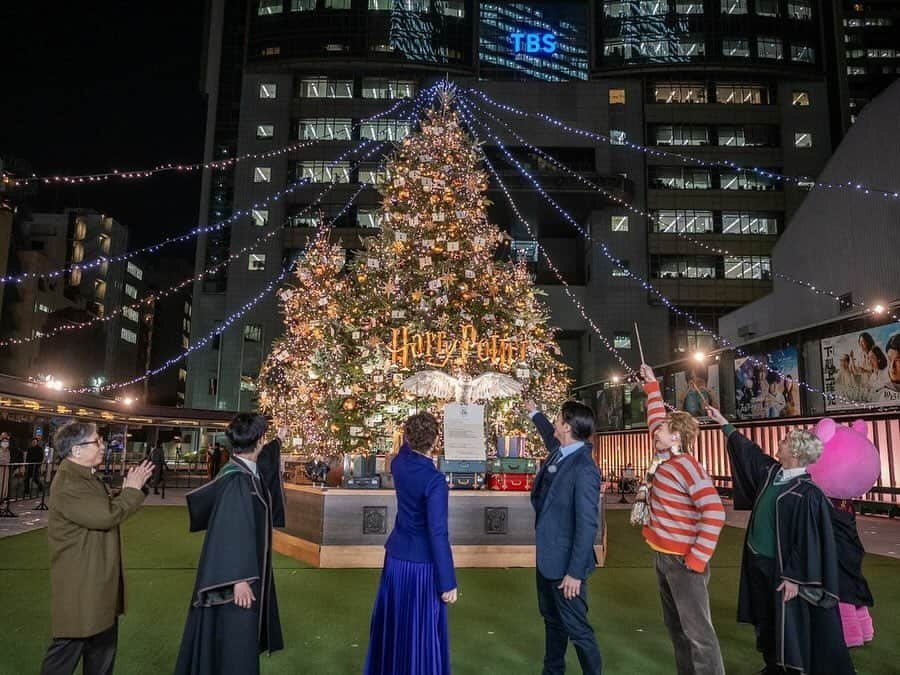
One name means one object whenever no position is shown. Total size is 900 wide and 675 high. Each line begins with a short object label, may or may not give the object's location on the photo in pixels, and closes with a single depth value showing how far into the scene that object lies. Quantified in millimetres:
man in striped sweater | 3445
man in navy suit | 3348
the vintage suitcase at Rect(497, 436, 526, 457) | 8883
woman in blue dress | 3270
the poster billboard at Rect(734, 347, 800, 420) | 17891
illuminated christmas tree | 11859
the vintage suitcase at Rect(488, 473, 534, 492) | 8516
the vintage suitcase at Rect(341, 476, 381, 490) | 8297
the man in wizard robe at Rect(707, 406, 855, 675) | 3531
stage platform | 8070
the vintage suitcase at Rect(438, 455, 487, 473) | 8211
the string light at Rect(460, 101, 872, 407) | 16173
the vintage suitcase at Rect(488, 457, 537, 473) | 8594
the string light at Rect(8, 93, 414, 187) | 10963
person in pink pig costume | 4738
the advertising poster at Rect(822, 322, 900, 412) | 14555
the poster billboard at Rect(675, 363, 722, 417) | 21536
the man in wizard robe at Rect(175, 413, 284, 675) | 2963
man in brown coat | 3164
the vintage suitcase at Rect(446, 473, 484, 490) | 8461
